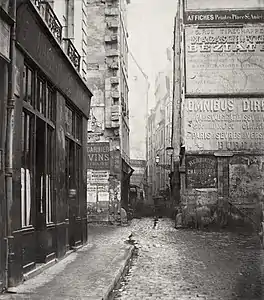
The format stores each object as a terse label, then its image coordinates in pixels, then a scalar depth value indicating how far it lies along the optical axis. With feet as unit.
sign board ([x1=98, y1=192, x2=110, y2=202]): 83.97
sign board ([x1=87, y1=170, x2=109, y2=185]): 84.53
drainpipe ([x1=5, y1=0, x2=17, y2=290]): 21.35
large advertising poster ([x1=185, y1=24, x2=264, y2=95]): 80.02
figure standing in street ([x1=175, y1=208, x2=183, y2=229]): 75.92
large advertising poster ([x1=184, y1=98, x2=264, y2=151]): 79.41
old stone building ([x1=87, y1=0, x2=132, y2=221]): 84.58
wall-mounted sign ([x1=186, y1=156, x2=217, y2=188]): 77.66
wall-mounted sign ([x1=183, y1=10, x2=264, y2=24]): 80.94
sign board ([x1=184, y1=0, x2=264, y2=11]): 81.20
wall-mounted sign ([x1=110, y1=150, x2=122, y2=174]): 84.69
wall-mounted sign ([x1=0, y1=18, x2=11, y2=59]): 20.99
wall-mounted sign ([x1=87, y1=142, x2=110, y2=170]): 84.74
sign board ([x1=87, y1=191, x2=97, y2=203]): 84.38
